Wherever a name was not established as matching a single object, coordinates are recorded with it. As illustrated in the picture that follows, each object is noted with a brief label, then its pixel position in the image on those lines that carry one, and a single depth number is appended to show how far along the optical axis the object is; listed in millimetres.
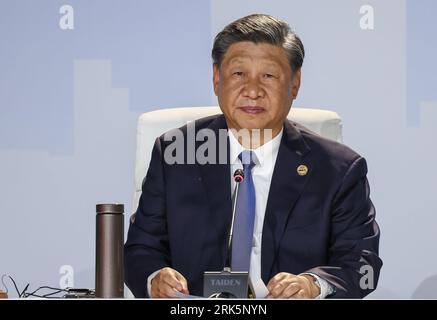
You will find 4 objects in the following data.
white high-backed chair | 6270
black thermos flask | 4391
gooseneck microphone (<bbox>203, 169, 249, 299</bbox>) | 4430
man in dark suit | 5652
